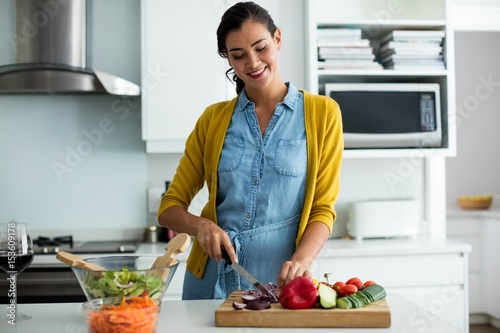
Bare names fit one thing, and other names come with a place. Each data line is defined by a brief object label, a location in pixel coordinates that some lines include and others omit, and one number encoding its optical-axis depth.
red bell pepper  1.35
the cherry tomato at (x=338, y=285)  1.43
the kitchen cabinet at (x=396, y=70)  3.09
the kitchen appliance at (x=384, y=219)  3.21
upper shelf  3.31
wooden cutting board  1.32
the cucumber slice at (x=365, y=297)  1.38
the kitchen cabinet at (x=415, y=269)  2.92
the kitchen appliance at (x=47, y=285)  2.78
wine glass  1.42
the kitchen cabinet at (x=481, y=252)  4.23
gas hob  2.96
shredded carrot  1.17
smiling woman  1.75
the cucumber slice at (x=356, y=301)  1.36
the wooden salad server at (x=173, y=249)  1.41
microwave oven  3.08
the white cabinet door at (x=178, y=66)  3.09
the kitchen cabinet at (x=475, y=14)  4.15
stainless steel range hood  3.03
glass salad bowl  1.30
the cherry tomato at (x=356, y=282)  1.46
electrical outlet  3.38
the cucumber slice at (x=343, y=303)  1.35
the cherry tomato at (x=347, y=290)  1.40
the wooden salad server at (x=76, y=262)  1.34
